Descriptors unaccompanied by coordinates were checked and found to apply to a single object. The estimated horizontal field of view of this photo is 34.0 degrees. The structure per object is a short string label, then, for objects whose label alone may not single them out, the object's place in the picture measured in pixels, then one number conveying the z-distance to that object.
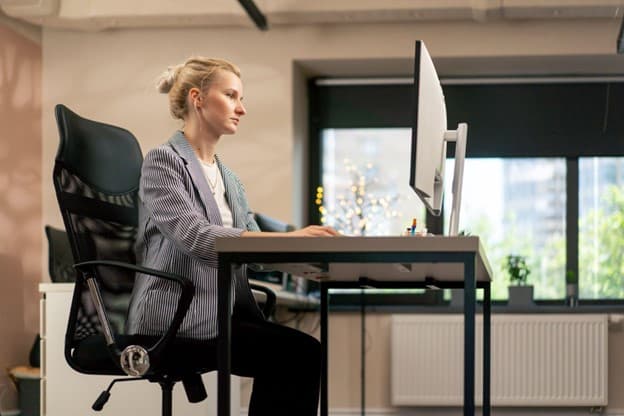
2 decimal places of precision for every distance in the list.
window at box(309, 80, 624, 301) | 6.84
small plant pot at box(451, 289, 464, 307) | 6.82
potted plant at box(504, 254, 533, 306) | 6.66
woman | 2.54
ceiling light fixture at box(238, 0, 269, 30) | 5.85
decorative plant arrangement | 6.82
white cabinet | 3.80
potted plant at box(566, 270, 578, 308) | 6.72
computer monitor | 2.25
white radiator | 6.56
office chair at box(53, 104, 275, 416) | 2.57
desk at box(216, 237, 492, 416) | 2.02
